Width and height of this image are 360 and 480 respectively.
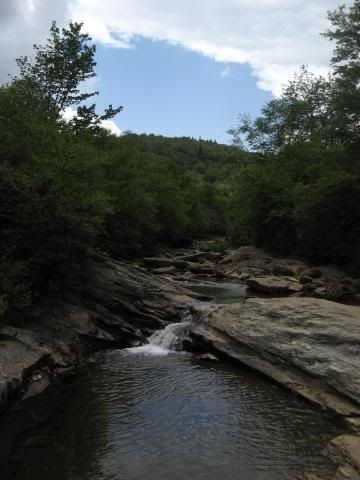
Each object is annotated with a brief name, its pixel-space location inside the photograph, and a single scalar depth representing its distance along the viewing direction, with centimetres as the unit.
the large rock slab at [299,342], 1076
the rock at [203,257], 3997
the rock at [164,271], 3122
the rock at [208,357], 1427
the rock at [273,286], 2484
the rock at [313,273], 2873
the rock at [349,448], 756
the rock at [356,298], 2248
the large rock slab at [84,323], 1102
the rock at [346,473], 716
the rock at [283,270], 3213
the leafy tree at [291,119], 4538
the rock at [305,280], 2760
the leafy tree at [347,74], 2845
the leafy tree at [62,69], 3005
